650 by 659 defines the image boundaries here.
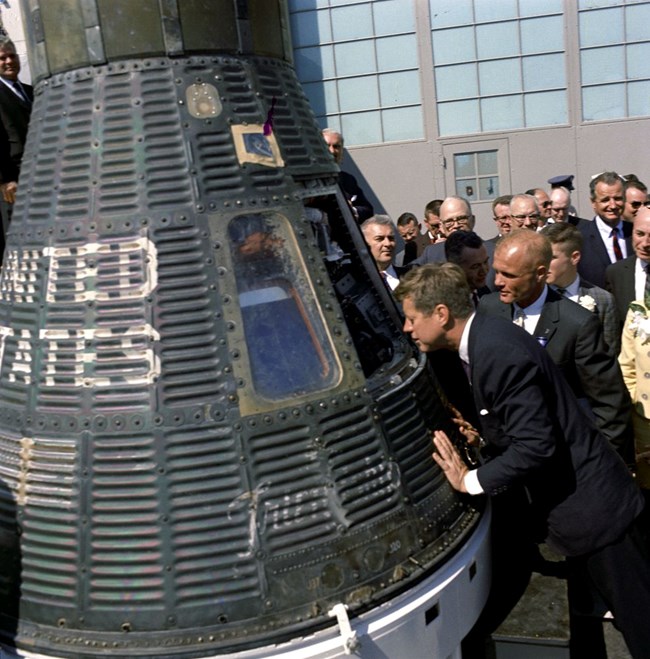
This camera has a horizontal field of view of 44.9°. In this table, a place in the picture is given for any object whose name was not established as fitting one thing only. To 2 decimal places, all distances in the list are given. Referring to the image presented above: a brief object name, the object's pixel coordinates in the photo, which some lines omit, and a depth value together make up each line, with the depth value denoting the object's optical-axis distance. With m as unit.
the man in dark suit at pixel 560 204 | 6.14
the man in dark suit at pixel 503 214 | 5.46
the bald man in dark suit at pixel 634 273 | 3.87
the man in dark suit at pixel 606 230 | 5.06
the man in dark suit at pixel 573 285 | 3.58
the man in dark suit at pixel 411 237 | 7.21
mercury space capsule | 2.32
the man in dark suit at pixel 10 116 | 3.87
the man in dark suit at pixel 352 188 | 4.70
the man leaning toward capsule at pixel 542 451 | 2.51
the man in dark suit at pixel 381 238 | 4.27
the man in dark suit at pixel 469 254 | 4.07
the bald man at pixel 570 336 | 3.10
